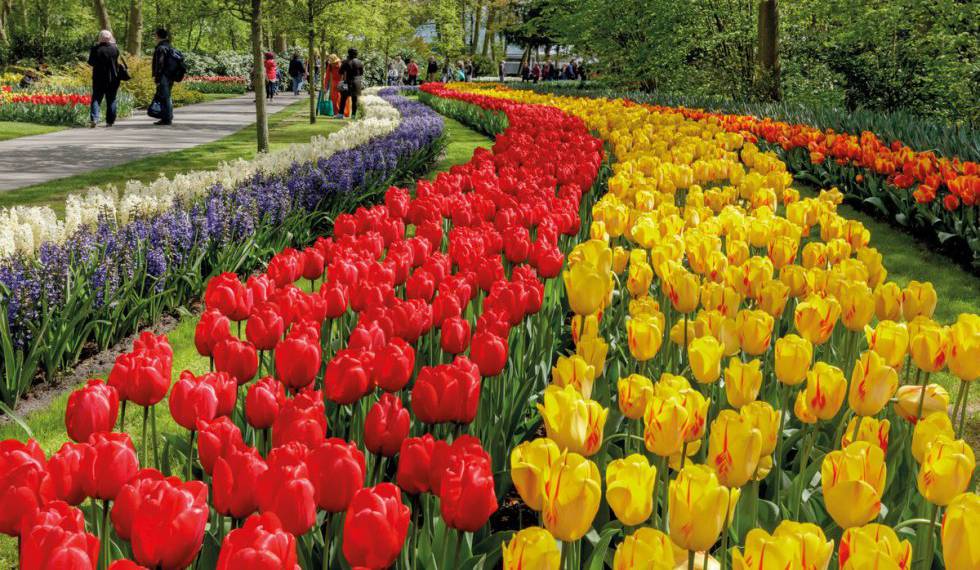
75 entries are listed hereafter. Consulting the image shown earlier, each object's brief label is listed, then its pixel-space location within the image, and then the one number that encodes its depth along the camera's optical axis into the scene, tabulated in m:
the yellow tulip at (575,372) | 2.00
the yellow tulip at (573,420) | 1.67
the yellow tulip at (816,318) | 2.34
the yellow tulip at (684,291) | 2.68
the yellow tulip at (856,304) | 2.50
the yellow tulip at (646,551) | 1.25
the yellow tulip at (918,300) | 2.57
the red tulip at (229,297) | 2.58
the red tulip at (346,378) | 2.00
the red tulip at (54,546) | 1.17
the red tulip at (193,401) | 1.86
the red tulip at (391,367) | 2.07
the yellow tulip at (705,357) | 2.06
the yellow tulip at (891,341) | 2.11
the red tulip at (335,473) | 1.50
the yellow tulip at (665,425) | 1.68
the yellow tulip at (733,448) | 1.60
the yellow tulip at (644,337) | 2.25
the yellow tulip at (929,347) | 2.12
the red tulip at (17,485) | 1.41
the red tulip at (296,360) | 2.12
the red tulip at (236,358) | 2.15
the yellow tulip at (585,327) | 2.54
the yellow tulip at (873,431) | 1.78
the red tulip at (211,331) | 2.32
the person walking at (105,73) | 15.66
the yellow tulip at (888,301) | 2.55
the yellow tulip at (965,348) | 2.03
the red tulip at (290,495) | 1.41
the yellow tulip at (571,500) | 1.37
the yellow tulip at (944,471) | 1.49
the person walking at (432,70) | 40.12
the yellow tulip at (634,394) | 1.93
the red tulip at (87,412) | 1.75
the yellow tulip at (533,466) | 1.45
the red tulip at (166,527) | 1.30
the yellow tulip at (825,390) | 1.91
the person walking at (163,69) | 16.64
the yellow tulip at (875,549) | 1.20
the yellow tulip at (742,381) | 1.97
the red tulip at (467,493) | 1.47
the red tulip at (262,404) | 1.90
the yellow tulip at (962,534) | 1.25
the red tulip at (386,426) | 1.78
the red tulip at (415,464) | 1.64
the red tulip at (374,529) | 1.33
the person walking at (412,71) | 43.50
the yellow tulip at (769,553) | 1.20
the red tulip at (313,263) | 3.27
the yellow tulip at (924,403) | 2.19
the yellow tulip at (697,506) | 1.34
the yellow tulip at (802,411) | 1.95
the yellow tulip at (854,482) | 1.44
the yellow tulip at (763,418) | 1.69
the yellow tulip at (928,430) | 1.71
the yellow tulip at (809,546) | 1.23
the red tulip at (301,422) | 1.67
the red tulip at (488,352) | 2.23
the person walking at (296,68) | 31.04
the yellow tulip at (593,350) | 2.29
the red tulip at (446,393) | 1.92
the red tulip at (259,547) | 1.16
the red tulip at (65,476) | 1.49
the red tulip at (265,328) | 2.37
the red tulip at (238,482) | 1.51
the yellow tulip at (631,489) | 1.42
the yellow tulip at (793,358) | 2.10
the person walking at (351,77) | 19.95
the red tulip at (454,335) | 2.42
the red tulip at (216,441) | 1.66
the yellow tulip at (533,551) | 1.26
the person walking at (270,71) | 26.40
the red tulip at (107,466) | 1.51
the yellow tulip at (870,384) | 1.94
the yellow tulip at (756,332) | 2.30
